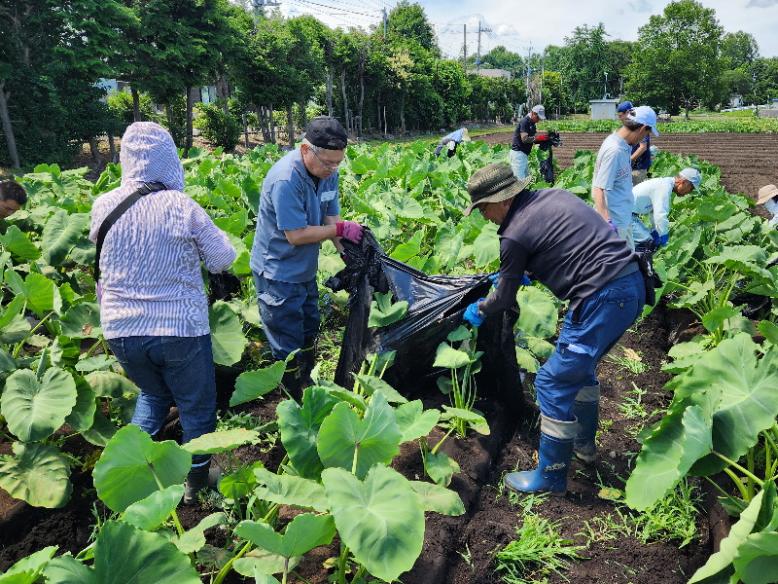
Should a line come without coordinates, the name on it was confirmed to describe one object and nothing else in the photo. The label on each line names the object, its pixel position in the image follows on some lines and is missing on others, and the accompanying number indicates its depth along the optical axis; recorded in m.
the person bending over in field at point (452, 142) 11.39
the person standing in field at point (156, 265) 2.34
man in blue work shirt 2.99
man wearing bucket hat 2.65
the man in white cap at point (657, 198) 4.98
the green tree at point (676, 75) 54.50
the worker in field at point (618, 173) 4.30
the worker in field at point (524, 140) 8.77
